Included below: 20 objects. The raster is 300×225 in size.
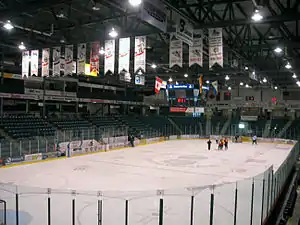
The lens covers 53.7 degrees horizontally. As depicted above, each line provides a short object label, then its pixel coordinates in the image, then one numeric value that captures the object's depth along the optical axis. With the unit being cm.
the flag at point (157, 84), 2670
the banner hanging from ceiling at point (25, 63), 1780
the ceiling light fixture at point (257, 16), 968
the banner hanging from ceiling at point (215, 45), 1242
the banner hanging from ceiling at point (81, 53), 1558
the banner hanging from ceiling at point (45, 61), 1720
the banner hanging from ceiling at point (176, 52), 1288
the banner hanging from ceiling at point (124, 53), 1355
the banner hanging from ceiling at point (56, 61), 1695
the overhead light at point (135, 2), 809
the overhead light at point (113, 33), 1343
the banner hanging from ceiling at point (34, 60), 1714
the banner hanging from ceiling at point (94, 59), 1682
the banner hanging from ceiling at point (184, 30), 1076
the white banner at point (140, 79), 2857
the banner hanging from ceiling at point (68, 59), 1617
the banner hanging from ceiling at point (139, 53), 1328
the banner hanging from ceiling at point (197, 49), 1295
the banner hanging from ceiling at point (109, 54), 1433
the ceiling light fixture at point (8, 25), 1380
